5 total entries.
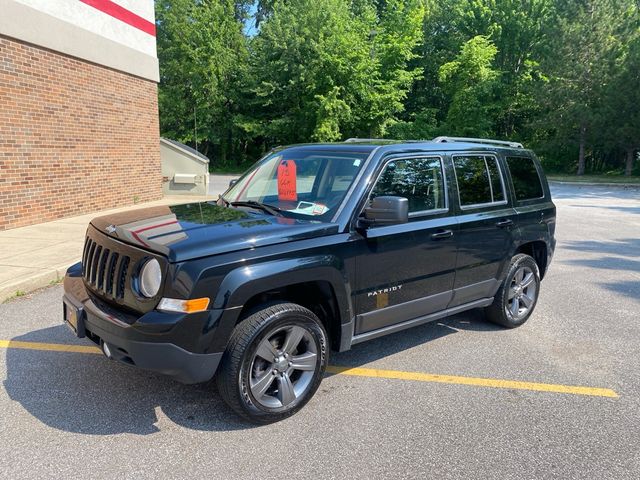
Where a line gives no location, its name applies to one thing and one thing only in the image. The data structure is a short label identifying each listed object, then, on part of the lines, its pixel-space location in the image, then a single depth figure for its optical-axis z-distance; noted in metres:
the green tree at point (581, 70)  28.36
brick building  8.86
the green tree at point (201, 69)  36.09
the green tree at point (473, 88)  33.72
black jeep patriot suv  2.86
